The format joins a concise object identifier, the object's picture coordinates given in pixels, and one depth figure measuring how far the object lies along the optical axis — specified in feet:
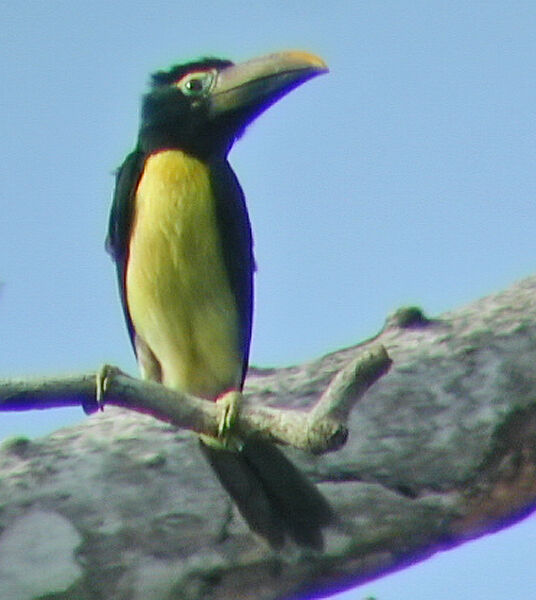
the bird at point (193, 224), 27.27
